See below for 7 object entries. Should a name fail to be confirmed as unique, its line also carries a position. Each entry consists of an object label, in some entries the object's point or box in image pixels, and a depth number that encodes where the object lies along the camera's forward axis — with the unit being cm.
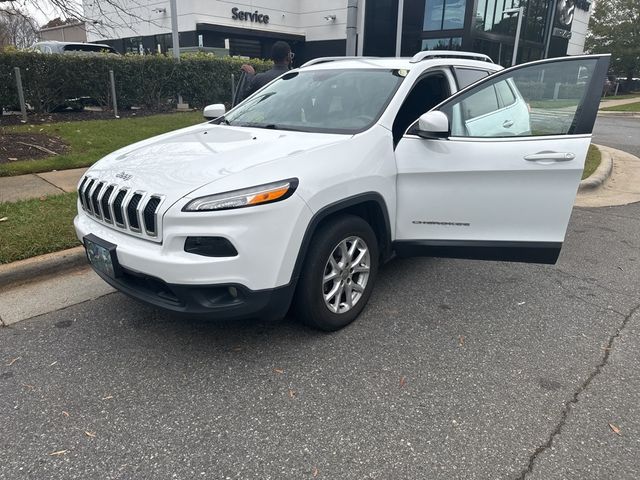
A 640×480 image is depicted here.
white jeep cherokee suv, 271
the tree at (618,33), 4306
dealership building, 2677
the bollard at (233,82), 1512
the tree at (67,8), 790
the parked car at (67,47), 1480
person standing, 606
